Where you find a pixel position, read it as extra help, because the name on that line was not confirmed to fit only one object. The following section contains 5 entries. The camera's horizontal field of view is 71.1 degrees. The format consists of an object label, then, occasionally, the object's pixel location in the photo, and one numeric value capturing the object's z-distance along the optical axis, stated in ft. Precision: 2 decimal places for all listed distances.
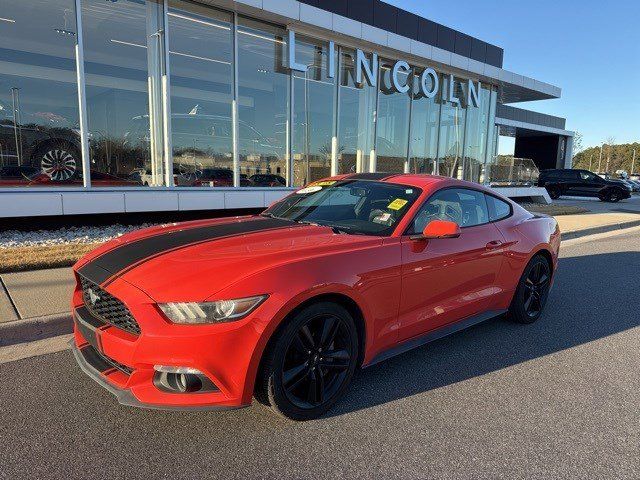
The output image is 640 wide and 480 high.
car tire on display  28.30
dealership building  28.89
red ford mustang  7.86
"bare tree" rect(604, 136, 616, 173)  305.06
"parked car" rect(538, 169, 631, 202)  82.17
